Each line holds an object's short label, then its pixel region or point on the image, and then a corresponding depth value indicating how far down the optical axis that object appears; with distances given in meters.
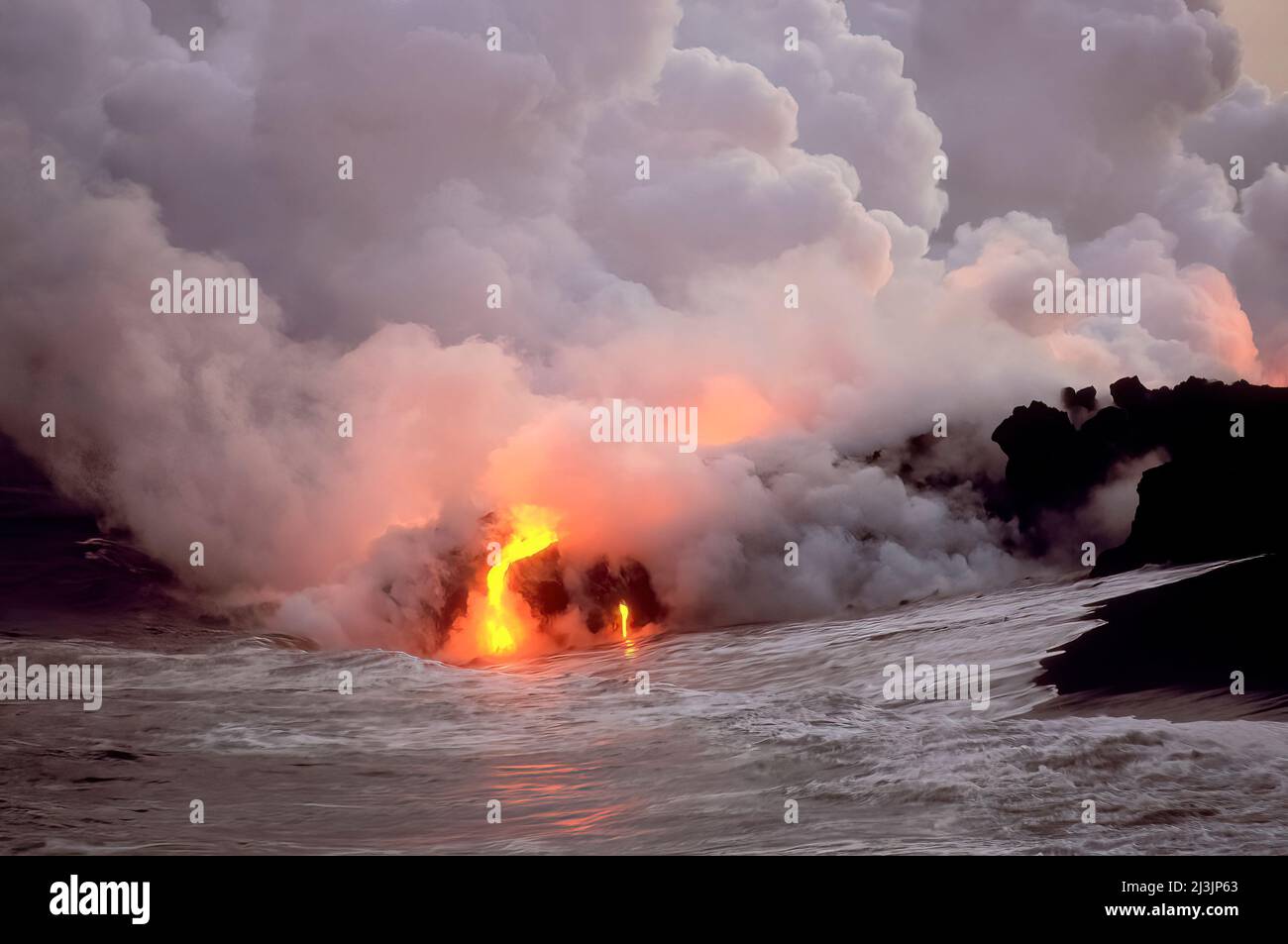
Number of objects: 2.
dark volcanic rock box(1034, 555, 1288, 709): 23.81
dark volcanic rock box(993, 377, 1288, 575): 37.59
